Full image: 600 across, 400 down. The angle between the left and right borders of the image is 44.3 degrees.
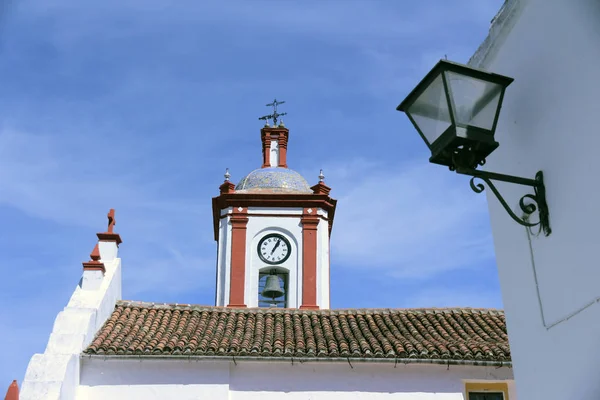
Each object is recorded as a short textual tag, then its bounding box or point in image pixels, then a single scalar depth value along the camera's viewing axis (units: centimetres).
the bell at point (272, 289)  1658
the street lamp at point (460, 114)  383
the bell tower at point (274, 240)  1756
